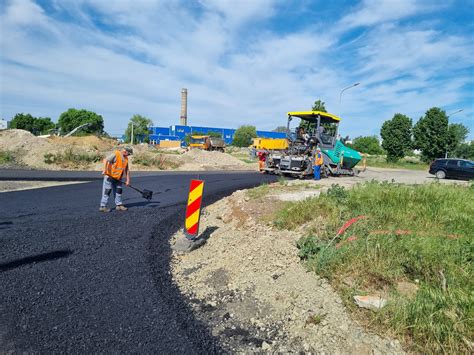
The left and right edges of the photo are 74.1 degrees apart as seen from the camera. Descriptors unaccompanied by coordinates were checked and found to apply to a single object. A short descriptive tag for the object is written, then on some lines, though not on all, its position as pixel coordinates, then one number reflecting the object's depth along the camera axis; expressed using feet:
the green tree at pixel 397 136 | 141.59
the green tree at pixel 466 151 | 193.77
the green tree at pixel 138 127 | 264.72
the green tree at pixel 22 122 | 230.68
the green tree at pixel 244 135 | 265.75
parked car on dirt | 61.57
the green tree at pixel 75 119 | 249.14
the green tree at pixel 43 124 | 240.73
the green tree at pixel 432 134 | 127.03
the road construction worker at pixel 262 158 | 51.55
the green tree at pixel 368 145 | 274.16
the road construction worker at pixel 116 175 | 23.77
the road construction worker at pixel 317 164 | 43.14
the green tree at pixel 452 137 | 126.41
